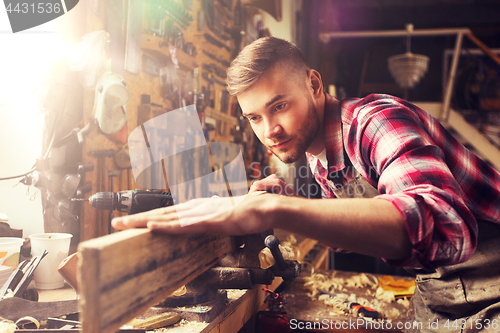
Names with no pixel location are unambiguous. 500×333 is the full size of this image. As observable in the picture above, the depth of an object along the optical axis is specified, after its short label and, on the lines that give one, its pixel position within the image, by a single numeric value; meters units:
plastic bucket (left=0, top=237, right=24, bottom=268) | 1.11
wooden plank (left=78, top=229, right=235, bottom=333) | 0.52
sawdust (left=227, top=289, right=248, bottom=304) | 1.14
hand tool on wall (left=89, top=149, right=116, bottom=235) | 1.54
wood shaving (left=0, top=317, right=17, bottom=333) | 0.81
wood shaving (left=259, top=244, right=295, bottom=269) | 1.09
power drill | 1.12
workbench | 0.95
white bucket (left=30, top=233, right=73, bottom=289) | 1.23
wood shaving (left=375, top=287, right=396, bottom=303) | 1.62
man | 0.61
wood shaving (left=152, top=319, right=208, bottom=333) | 0.90
